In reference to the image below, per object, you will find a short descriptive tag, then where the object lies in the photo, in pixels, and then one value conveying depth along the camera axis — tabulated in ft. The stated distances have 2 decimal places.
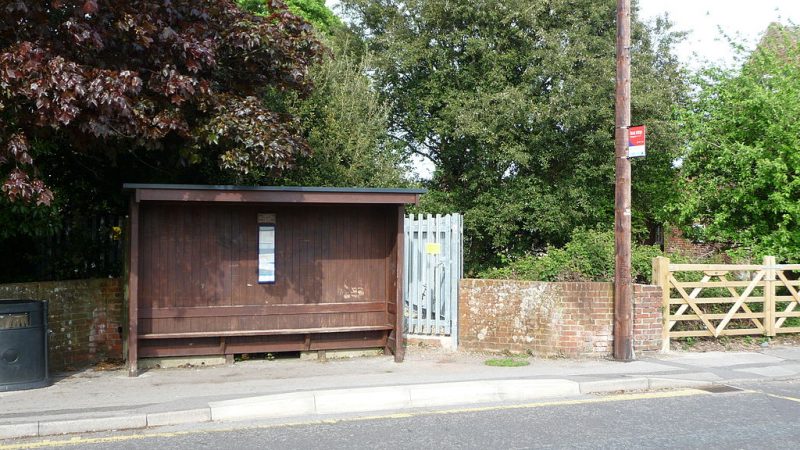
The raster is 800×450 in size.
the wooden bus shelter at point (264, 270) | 31.78
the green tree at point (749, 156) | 49.60
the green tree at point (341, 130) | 46.85
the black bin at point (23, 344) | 26.94
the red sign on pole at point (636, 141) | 33.50
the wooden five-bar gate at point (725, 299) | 37.58
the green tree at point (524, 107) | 65.92
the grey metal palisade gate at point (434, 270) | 36.68
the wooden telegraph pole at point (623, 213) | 34.19
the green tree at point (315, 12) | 84.99
